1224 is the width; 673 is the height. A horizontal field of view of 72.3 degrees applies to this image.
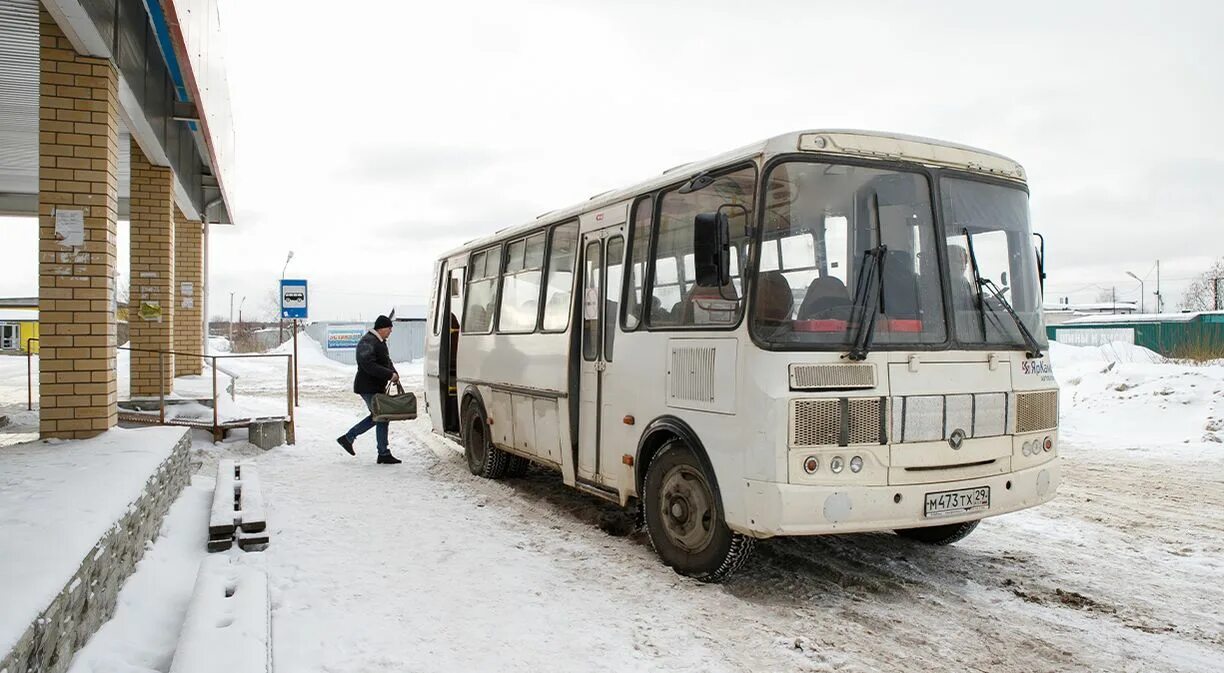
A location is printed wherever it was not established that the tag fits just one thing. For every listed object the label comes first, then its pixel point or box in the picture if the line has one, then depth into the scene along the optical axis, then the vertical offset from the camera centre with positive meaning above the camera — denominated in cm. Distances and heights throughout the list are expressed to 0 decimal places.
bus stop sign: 1848 +60
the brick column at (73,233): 722 +82
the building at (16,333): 4172 -38
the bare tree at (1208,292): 6431 +366
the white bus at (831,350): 485 -11
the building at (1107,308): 8037 +268
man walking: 1105 -54
